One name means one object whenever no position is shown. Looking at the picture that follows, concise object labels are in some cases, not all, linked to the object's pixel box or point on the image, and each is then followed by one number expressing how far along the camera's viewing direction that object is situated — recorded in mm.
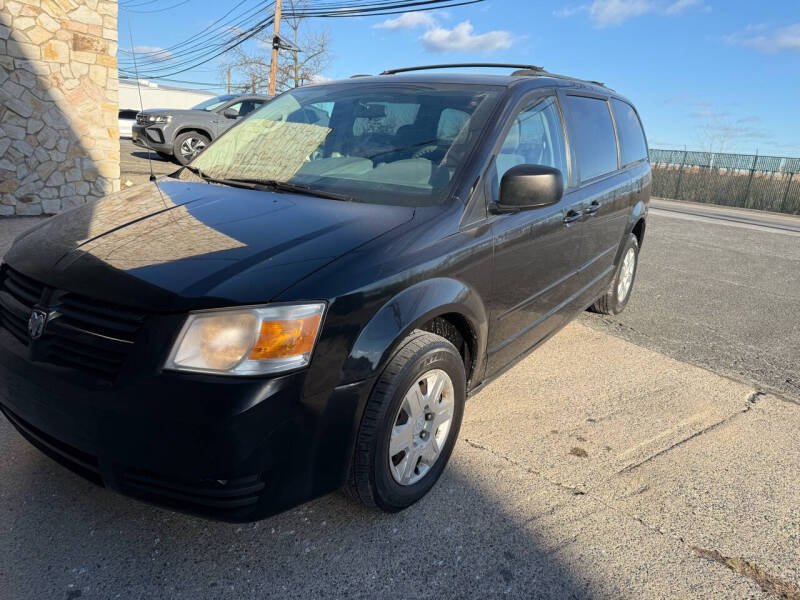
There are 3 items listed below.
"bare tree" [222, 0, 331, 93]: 37156
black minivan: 1877
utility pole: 26703
